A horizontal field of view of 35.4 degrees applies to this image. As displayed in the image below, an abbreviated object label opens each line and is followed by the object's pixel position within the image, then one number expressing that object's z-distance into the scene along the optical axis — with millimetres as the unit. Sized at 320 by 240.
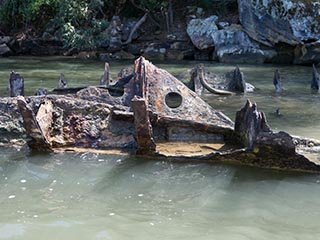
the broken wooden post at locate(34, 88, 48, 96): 8164
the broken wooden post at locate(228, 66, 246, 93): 11914
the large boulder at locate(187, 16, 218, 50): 21734
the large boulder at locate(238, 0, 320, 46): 19391
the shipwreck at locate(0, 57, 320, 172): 5699
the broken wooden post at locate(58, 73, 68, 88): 10083
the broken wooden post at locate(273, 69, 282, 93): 11981
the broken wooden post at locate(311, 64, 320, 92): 12180
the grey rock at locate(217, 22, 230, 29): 22234
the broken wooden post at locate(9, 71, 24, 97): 8352
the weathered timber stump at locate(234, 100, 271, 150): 5188
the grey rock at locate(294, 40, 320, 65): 18953
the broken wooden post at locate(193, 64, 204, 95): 11586
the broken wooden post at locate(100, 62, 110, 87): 10188
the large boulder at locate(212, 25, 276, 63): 20359
